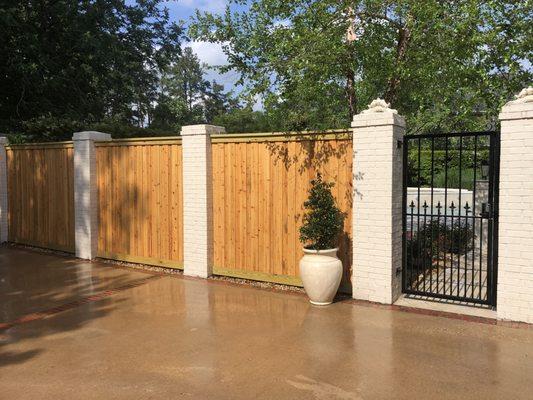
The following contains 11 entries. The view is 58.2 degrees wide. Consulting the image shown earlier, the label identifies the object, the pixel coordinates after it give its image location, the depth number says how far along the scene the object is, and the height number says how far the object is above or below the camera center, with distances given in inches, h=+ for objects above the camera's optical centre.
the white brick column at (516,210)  208.1 -15.2
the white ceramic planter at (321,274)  241.8 -49.5
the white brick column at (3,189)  446.6 -9.4
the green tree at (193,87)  2672.2 +529.8
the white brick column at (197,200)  306.8 -14.4
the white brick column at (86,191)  369.7 -9.8
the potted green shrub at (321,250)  242.5 -37.7
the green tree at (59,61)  596.4 +161.8
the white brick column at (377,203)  241.0 -13.5
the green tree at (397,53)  285.0 +78.9
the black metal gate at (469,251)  224.4 -50.2
